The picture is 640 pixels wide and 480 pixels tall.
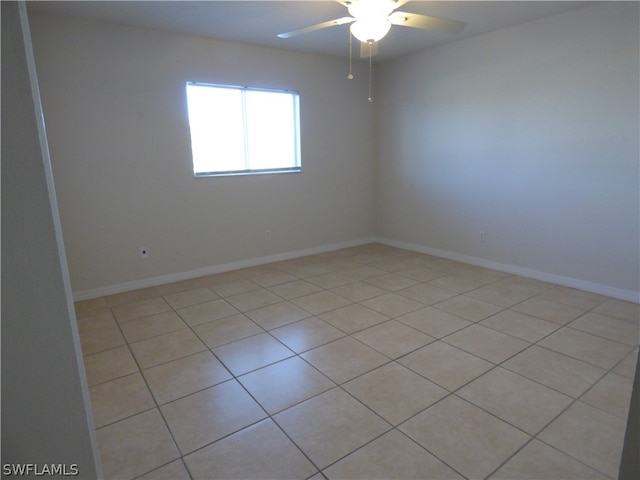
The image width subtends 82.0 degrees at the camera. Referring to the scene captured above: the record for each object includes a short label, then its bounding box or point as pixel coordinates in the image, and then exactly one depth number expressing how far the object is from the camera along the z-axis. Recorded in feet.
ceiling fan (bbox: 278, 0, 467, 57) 7.27
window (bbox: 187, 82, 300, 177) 12.95
